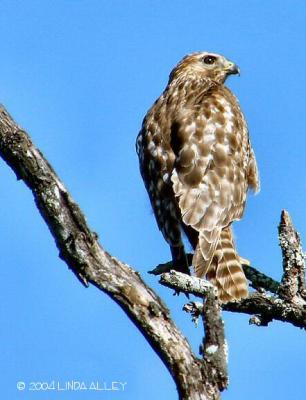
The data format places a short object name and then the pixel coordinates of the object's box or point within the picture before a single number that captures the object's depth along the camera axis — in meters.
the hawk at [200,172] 15.95
